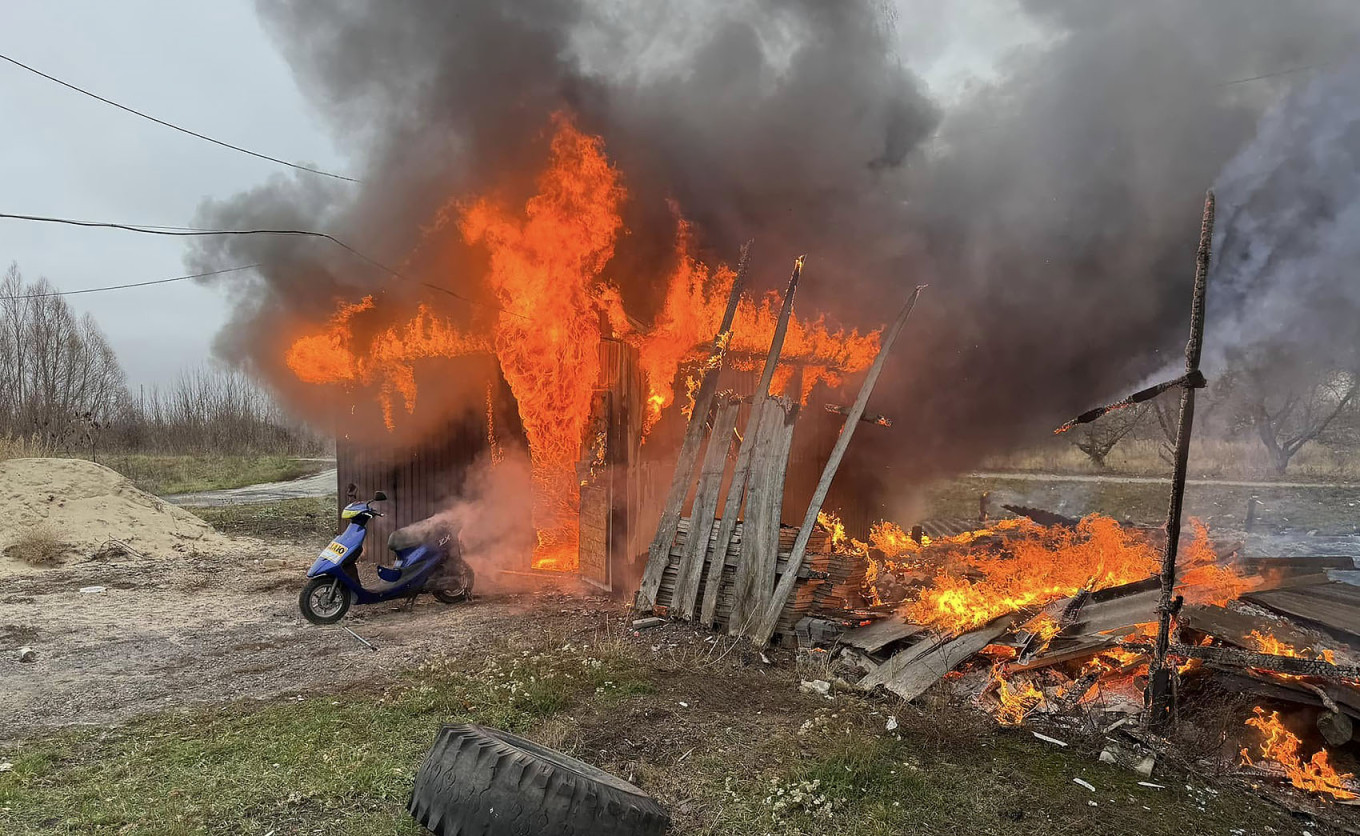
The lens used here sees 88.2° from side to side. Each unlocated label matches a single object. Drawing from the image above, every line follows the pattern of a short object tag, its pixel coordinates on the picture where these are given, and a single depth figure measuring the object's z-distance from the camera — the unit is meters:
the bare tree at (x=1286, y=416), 22.24
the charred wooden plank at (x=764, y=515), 7.42
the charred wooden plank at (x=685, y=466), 8.27
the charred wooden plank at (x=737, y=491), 7.68
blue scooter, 8.13
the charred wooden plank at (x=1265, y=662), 4.40
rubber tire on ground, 3.41
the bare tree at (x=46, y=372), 32.88
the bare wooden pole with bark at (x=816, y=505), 7.17
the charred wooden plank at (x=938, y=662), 5.75
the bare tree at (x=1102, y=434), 24.98
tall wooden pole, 4.87
